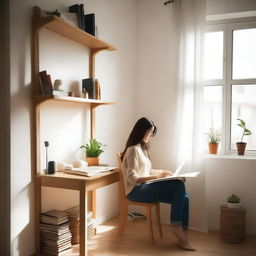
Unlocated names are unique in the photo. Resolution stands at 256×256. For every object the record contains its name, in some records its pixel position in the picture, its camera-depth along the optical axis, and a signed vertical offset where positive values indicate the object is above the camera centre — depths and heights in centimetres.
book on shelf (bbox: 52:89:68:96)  253 +19
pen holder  262 -40
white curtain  339 +22
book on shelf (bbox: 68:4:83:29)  280 +91
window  365 +42
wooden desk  245 -52
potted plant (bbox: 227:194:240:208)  317 -80
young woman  283 -60
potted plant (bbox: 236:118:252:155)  355 -26
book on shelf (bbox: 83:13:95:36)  294 +85
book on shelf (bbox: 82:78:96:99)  299 +28
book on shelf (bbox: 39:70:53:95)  250 +26
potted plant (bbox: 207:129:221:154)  366 -25
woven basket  304 -100
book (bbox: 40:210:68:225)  260 -80
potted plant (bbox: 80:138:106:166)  304 -32
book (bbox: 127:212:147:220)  369 -111
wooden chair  301 -83
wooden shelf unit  245 -25
